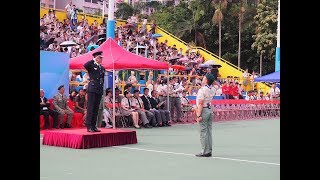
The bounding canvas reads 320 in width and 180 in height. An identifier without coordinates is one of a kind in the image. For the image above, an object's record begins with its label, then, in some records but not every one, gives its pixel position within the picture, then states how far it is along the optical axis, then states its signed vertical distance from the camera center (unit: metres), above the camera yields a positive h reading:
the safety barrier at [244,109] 22.56 -0.74
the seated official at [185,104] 20.83 -0.46
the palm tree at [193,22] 49.22 +6.82
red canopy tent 15.26 +1.01
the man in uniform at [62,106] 15.86 -0.45
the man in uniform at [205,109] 9.92 -0.31
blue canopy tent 22.45 +0.70
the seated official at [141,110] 17.53 -0.60
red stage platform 11.27 -1.05
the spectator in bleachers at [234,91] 25.98 +0.11
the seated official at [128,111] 17.30 -0.63
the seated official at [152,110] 18.02 -0.61
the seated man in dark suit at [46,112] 15.57 -0.62
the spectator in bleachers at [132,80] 20.91 +0.51
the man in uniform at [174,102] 19.91 -0.36
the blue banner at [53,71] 16.78 +0.69
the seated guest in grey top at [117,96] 17.52 -0.13
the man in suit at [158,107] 18.47 -0.53
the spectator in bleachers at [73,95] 17.06 -0.11
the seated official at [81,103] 16.88 -0.37
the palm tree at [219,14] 46.19 +7.10
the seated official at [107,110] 16.75 -0.59
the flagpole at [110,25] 17.52 +2.28
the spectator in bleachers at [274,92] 26.88 +0.08
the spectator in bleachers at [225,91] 25.68 +0.11
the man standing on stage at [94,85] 11.80 +0.16
